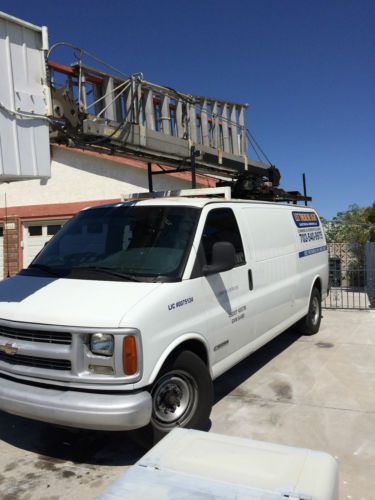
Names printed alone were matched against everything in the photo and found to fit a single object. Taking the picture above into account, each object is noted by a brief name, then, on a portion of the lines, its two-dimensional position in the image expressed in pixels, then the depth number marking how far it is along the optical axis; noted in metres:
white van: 3.35
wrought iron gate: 11.61
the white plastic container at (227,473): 1.89
